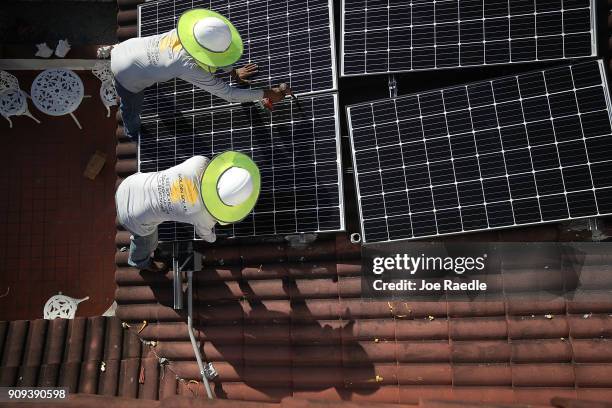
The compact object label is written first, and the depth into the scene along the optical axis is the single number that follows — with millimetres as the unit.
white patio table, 12062
